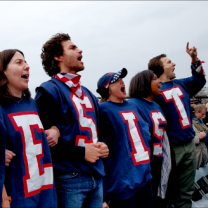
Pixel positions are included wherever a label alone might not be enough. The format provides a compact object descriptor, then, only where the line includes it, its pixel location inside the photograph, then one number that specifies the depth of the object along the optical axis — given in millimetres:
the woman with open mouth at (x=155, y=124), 2850
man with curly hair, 1805
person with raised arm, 3145
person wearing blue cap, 2303
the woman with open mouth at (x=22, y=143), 1543
